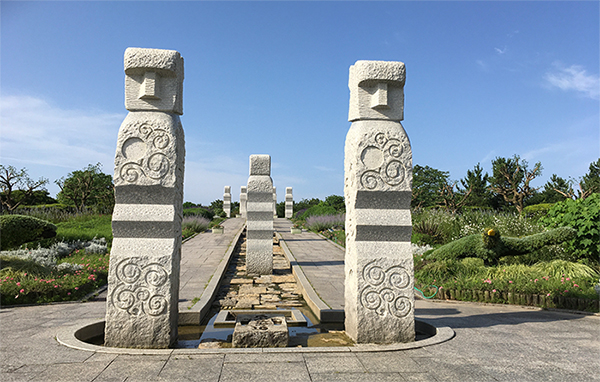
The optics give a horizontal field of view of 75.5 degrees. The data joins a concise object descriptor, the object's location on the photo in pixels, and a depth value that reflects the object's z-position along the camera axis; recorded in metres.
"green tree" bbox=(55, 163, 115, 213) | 25.55
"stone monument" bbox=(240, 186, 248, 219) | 34.36
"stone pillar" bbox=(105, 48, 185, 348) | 4.60
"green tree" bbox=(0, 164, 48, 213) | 17.39
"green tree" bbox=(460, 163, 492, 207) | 35.94
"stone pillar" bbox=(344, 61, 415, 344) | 4.87
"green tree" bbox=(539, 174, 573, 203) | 35.53
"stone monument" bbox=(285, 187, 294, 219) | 36.86
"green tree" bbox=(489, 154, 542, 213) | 26.39
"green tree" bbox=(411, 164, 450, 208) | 38.63
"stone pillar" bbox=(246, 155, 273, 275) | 10.60
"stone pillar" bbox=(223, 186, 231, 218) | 38.94
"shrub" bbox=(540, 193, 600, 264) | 9.49
